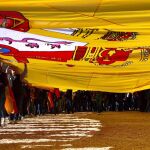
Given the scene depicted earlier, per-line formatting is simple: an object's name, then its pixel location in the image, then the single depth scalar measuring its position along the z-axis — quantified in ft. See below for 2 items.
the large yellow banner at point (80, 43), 22.36
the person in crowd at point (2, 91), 53.85
